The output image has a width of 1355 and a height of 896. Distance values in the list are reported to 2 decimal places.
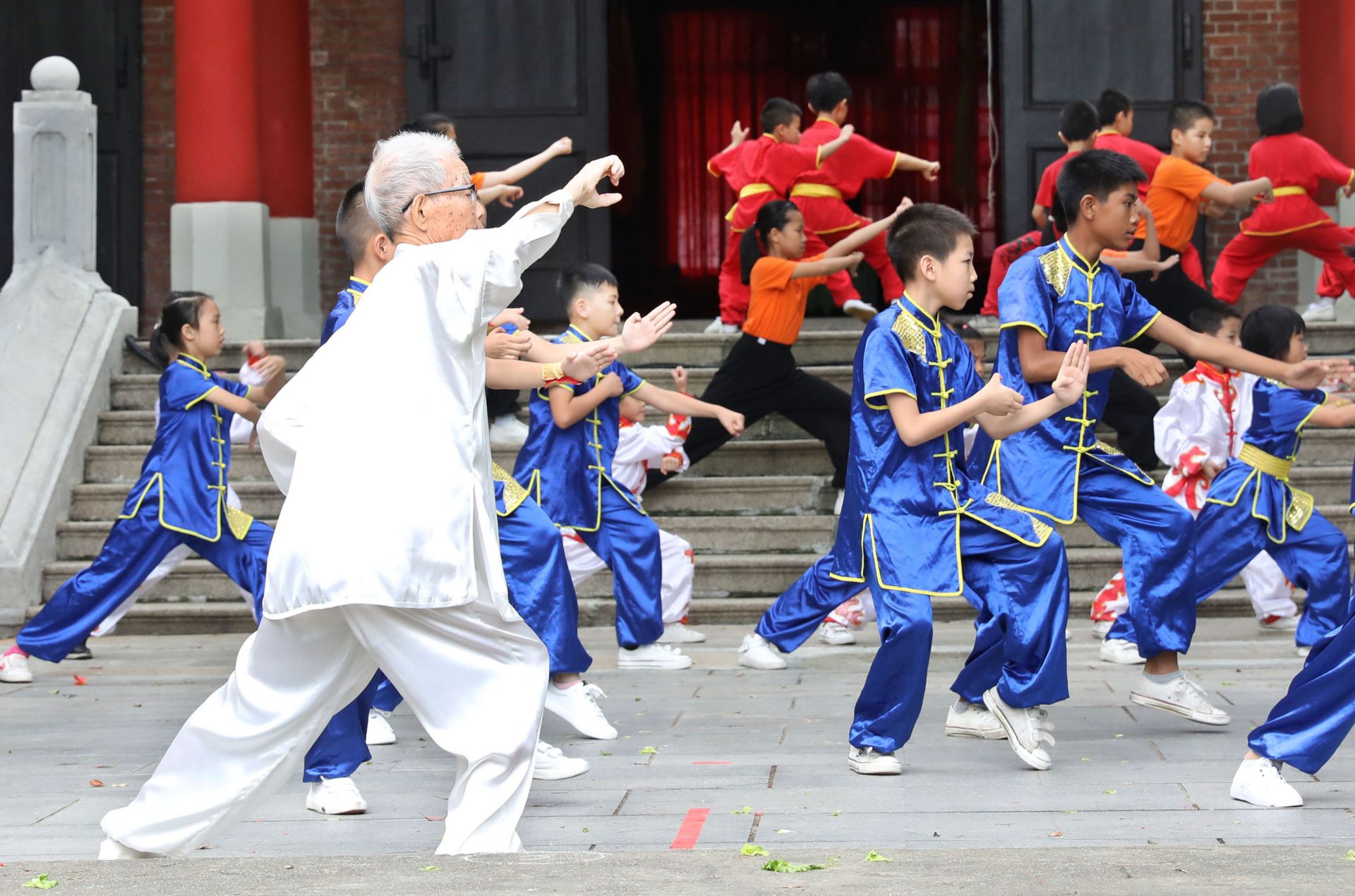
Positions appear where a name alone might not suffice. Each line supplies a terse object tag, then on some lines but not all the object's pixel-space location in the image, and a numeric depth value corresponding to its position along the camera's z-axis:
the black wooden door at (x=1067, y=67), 21.89
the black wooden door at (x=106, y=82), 25.02
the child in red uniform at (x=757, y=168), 19.42
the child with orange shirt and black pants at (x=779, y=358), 16.73
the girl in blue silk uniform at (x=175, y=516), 13.51
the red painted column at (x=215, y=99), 21.89
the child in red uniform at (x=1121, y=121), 19.02
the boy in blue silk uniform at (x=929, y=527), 9.53
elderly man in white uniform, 6.84
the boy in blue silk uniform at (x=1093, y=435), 10.51
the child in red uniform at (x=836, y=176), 19.67
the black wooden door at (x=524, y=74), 22.77
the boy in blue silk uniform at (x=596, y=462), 12.44
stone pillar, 17.89
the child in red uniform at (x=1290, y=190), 19.59
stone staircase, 16.48
